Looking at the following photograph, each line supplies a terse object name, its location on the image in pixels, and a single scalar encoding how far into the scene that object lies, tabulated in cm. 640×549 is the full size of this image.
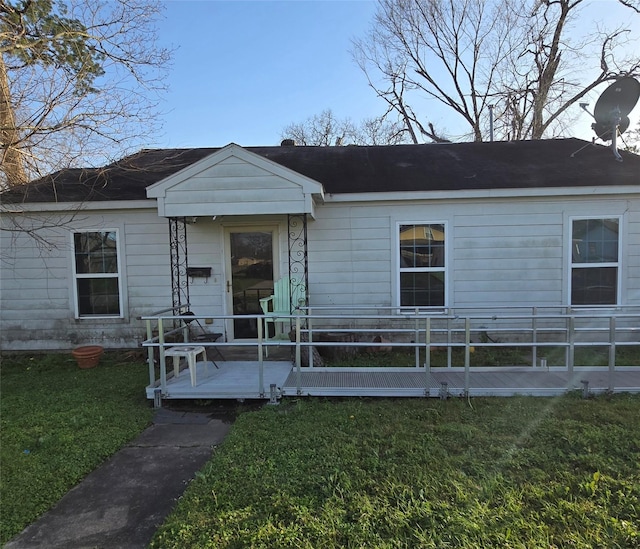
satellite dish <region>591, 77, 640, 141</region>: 786
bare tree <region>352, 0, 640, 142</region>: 1517
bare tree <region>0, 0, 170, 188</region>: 539
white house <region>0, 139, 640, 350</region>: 642
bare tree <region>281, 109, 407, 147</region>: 1850
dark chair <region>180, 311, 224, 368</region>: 617
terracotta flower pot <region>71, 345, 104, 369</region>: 607
